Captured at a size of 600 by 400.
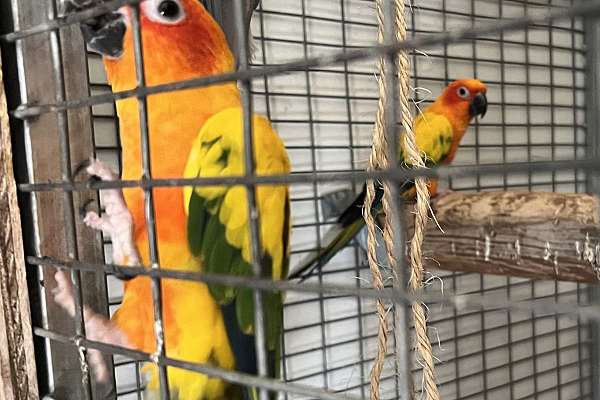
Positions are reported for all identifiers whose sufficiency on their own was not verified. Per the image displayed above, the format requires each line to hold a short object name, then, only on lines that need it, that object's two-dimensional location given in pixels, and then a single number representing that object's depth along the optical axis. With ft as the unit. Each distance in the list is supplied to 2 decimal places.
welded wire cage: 1.61
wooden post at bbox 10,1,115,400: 1.65
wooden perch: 2.53
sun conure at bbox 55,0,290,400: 1.62
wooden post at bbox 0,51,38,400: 1.64
